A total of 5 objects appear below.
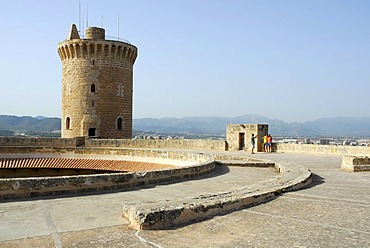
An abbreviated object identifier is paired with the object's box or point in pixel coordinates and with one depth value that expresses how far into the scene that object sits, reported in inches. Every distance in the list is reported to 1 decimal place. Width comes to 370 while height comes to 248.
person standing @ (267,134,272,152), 849.5
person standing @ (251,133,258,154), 847.7
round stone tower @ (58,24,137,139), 1145.4
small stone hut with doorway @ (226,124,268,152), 874.8
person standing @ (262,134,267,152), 850.9
